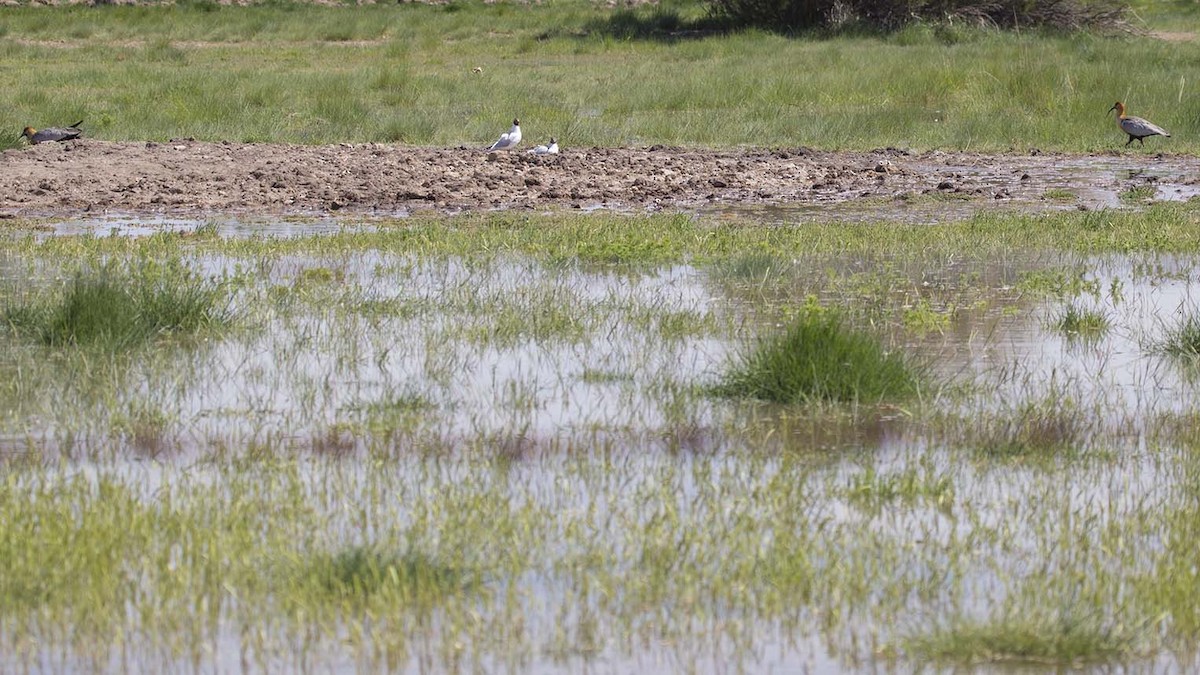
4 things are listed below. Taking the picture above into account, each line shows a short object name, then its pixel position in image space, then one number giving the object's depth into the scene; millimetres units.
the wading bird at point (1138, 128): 35344
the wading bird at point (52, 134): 32594
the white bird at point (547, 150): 32125
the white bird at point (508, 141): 32719
